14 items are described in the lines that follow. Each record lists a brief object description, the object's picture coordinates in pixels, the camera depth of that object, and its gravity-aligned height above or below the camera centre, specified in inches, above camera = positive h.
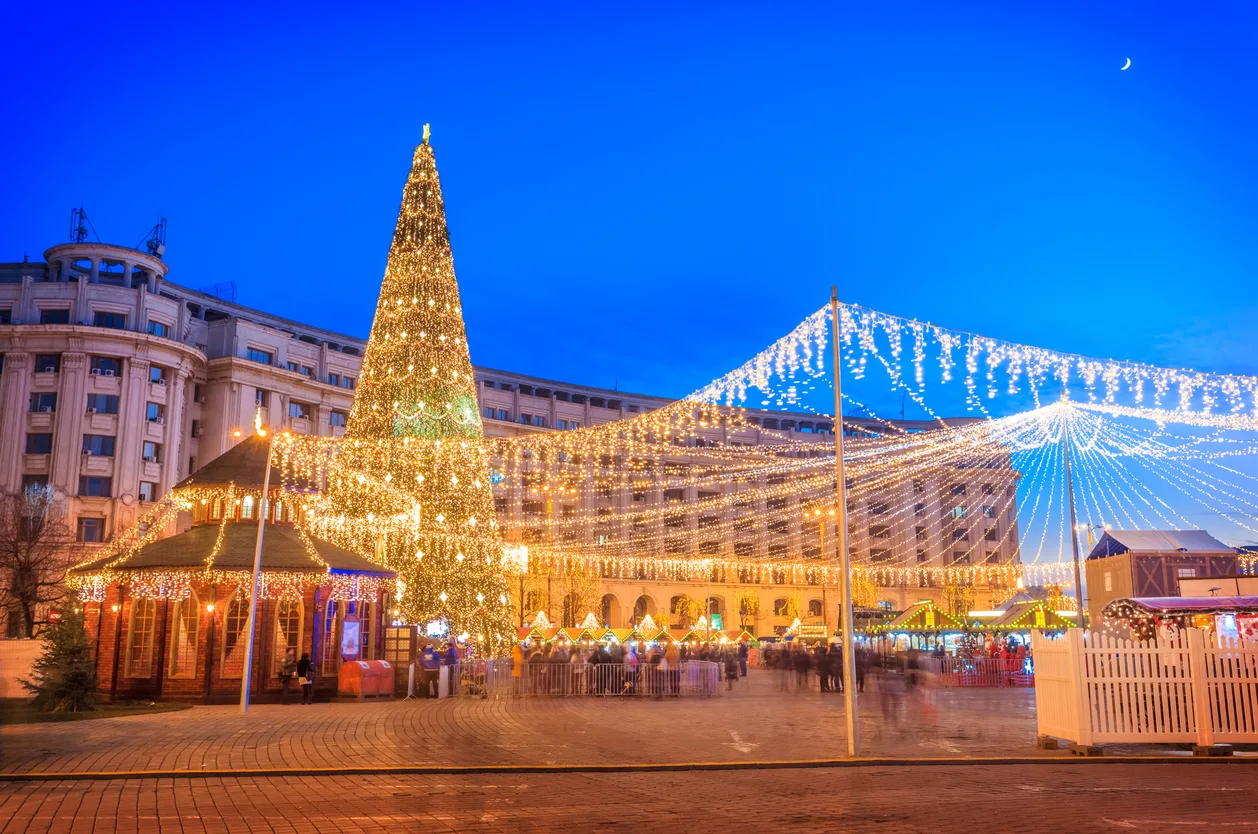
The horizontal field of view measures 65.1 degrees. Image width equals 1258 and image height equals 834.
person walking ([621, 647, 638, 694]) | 1167.0 -93.0
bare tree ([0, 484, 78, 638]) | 1739.7 +85.5
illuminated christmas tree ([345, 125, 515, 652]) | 1226.0 +182.2
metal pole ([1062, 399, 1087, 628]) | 1269.9 +152.0
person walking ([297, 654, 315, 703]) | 1016.9 -81.7
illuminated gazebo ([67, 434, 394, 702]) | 1042.7 -11.4
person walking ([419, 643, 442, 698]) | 1134.4 -88.1
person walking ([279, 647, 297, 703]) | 1030.4 -80.6
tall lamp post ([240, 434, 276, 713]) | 910.4 -5.2
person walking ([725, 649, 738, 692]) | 1409.4 -104.9
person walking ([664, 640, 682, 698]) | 1190.3 -97.5
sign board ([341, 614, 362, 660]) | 1155.3 -48.7
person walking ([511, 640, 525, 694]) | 1143.8 -90.2
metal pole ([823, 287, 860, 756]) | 589.3 -4.0
